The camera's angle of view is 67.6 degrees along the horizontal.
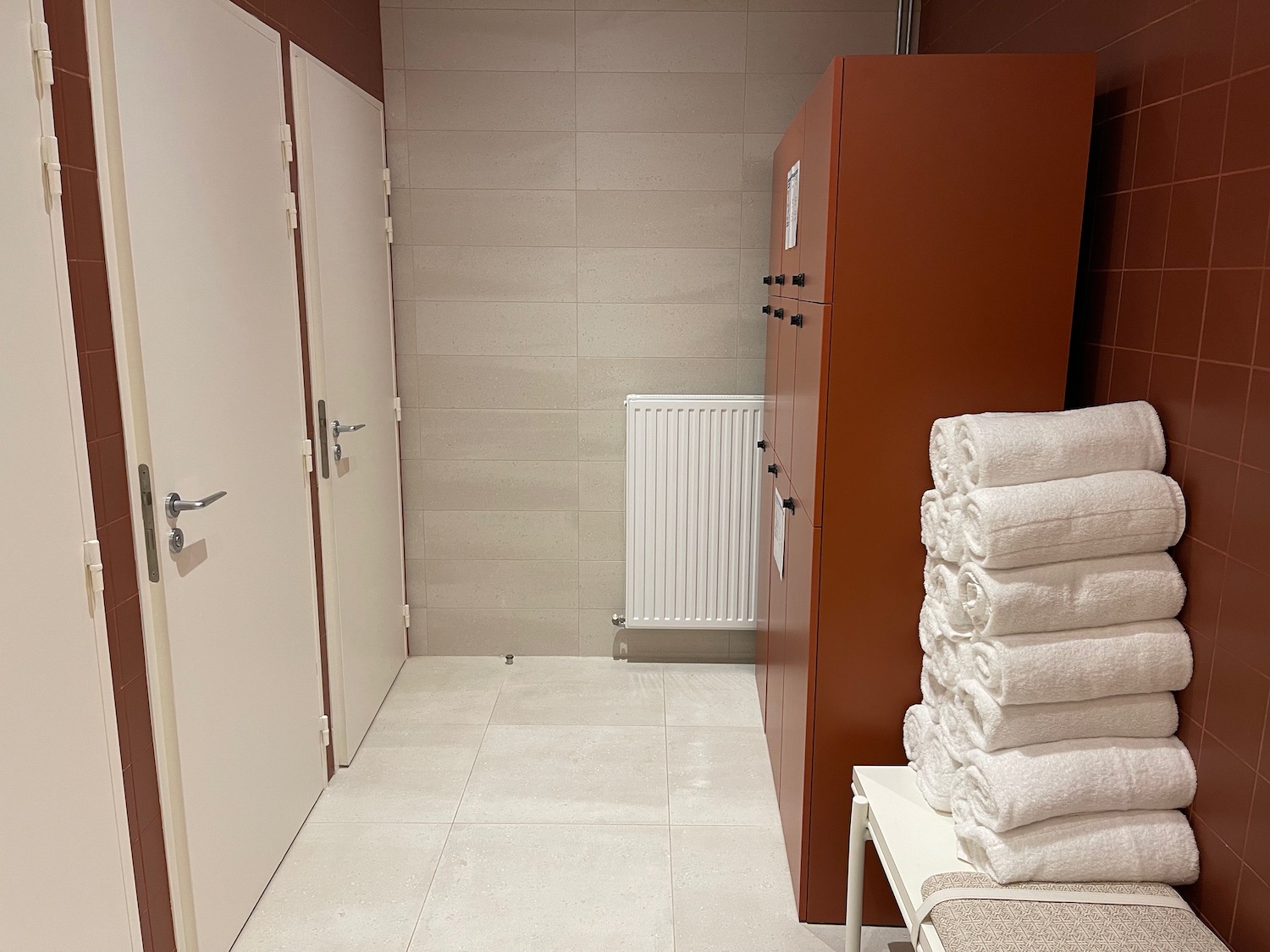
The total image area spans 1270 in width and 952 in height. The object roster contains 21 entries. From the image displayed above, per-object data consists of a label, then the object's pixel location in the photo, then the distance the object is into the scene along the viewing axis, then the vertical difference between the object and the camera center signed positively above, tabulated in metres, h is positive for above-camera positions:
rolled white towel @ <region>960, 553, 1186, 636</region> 1.69 -0.53
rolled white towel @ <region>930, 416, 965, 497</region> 1.86 -0.33
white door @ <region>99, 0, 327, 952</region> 1.79 -0.28
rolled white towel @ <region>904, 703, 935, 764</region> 2.02 -0.94
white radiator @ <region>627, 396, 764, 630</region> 3.48 -0.82
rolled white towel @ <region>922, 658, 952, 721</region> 1.99 -0.85
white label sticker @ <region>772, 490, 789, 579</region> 2.71 -0.70
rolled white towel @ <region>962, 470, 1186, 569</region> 1.68 -0.40
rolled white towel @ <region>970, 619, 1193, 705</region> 1.68 -0.66
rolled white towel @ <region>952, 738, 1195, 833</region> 1.65 -0.85
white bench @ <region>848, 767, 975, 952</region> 1.72 -1.04
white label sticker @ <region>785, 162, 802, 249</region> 2.56 +0.22
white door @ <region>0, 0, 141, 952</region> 1.42 -0.49
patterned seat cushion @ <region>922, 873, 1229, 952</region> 1.50 -1.02
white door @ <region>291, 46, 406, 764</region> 2.69 -0.28
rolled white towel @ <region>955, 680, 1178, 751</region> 1.71 -0.76
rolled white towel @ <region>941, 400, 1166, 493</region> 1.74 -0.29
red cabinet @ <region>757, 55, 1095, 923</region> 1.89 -0.04
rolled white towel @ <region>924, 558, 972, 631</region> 1.86 -0.60
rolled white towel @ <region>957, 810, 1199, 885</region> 1.65 -0.97
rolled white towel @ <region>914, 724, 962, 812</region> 1.89 -0.96
